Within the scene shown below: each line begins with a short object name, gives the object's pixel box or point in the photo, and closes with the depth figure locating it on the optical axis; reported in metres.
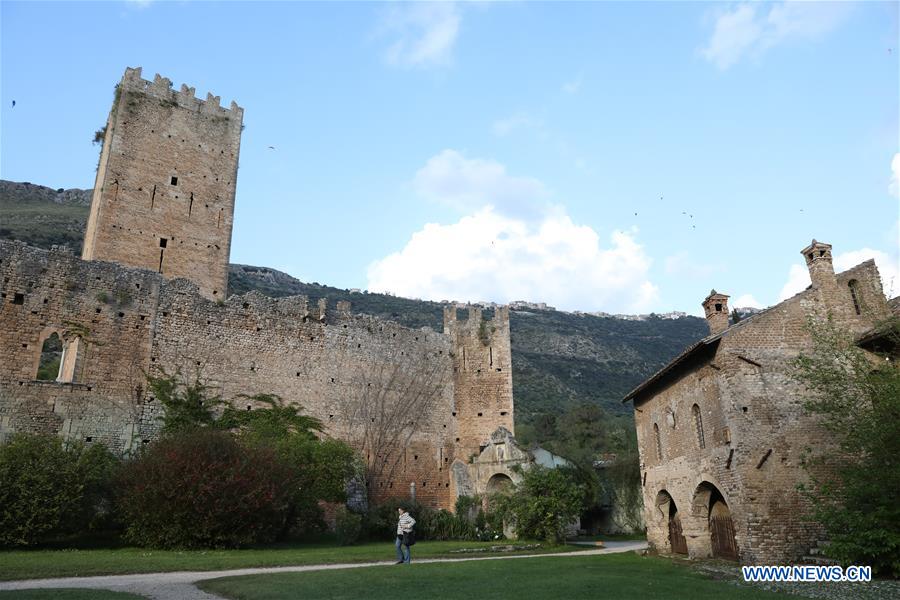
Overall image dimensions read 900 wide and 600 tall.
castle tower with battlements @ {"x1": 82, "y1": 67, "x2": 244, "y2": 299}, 28.89
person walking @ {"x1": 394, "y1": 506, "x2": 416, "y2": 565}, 15.91
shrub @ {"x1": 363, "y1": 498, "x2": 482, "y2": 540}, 25.42
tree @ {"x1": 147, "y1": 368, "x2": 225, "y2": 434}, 22.89
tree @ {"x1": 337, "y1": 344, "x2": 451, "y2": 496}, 29.69
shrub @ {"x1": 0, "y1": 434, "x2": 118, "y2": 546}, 16.08
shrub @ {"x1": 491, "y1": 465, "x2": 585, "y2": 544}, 25.25
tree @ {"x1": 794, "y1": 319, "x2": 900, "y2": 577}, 14.16
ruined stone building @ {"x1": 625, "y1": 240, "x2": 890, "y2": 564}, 16.59
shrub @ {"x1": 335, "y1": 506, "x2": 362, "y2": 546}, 22.61
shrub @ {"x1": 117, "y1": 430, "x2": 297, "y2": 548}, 17.64
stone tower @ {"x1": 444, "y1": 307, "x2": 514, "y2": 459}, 33.66
